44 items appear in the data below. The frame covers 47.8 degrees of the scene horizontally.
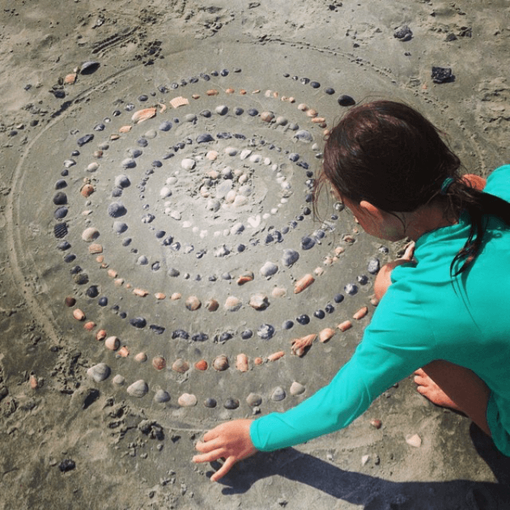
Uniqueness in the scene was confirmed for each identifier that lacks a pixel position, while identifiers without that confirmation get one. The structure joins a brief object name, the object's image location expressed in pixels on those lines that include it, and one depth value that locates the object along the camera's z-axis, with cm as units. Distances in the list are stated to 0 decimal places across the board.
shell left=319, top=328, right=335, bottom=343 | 270
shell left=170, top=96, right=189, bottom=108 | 369
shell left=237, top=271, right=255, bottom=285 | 291
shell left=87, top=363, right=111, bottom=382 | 269
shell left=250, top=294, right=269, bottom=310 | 283
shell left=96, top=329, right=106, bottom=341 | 281
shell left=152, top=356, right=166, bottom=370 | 270
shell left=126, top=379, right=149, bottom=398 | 263
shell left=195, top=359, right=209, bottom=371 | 268
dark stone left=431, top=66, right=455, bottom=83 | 361
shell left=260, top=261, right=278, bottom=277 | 293
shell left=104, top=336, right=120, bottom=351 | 277
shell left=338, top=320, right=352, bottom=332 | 272
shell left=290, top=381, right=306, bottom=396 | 256
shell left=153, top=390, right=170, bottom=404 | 260
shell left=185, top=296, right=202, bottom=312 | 286
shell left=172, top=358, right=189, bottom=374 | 268
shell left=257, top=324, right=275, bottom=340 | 274
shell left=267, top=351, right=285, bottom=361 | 268
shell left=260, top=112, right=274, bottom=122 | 353
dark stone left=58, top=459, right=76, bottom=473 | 246
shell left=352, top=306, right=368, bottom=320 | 275
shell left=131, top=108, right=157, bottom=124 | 365
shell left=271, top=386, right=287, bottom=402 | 256
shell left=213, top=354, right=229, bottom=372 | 267
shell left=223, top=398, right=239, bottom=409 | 256
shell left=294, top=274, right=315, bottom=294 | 286
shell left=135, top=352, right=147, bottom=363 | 273
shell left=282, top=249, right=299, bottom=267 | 296
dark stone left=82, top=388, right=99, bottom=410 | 263
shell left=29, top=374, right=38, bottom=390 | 271
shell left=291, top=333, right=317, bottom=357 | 267
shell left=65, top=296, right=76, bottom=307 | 293
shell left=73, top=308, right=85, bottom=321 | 288
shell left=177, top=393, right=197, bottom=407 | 258
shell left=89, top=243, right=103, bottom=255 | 311
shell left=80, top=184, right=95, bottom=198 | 333
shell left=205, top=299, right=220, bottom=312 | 285
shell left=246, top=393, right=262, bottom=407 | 255
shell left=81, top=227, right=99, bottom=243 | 316
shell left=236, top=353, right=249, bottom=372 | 266
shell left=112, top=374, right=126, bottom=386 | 267
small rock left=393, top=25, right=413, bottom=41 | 387
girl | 167
